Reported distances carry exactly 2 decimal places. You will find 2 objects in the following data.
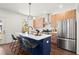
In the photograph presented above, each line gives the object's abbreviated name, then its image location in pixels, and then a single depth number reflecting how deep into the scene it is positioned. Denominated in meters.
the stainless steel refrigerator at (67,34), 1.24
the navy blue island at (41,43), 1.15
